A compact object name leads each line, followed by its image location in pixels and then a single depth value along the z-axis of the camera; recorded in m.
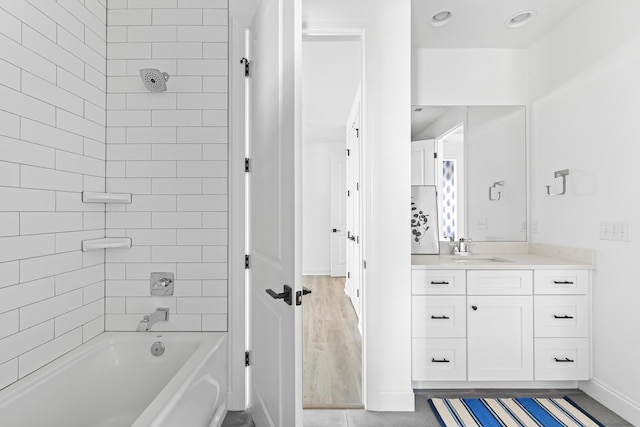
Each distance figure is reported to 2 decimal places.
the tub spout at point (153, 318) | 1.86
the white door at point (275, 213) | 1.33
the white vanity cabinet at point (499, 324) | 2.27
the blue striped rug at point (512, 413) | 1.96
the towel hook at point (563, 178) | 2.47
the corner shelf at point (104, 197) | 1.81
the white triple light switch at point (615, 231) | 2.02
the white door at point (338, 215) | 6.65
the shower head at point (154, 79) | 1.89
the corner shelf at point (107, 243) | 1.83
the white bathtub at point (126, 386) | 1.35
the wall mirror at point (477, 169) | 2.89
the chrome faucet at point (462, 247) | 2.85
